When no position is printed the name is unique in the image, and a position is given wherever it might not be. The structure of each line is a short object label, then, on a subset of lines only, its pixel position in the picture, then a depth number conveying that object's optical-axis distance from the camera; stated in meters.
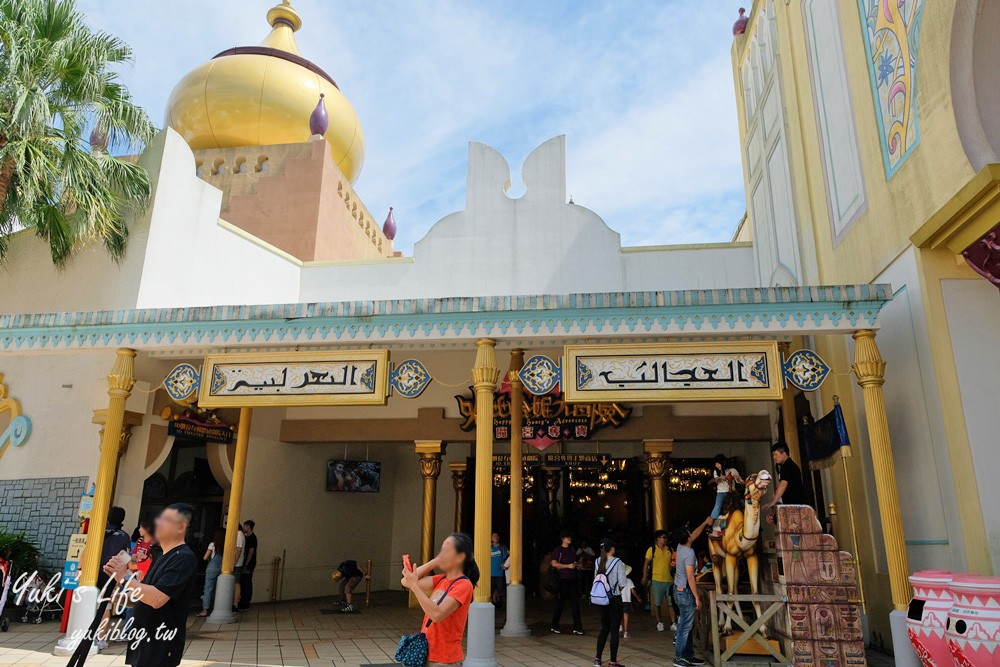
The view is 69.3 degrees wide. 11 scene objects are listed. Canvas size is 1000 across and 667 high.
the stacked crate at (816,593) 6.30
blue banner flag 7.84
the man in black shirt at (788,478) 7.35
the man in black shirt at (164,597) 3.41
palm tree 9.41
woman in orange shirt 3.45
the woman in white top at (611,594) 6.96
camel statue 7.03
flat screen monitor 14.20
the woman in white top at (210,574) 10.34
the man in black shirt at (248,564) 11.04
